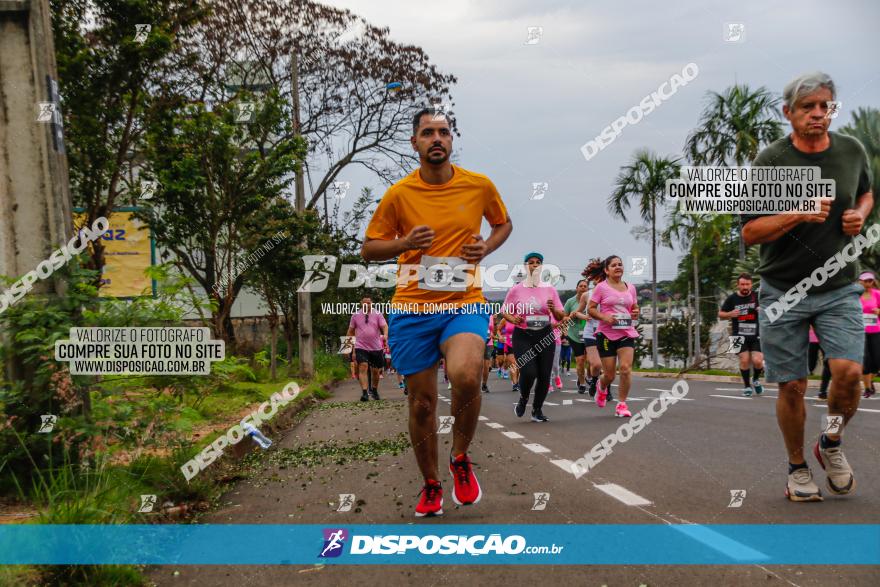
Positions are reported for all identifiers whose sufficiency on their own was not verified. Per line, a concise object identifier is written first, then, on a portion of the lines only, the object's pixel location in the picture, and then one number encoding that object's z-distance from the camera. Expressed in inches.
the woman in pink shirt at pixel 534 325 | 409.4
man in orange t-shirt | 189.9
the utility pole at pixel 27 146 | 210.8
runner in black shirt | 535.5
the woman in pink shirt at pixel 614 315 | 427.7
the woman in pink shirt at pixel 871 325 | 461.3
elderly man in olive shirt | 182.4
